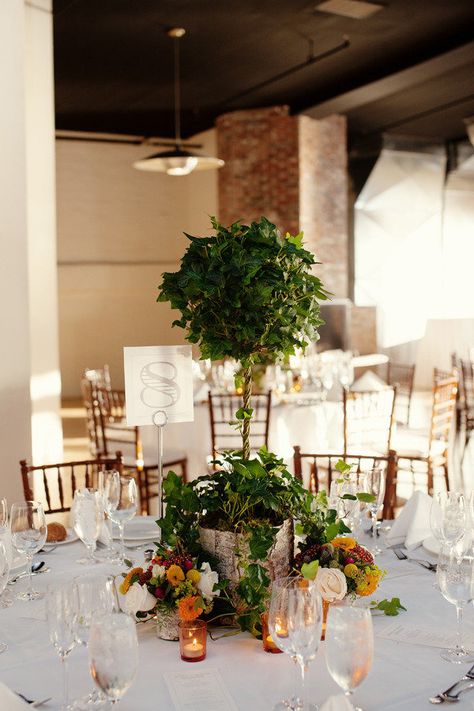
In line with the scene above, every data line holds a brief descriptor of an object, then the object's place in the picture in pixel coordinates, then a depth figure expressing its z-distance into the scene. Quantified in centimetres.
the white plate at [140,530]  272
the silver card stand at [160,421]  231
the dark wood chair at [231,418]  555
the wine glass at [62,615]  153
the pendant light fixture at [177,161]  795
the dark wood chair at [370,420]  548
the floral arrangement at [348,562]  196
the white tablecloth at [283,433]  580
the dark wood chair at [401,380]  882
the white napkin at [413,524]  261
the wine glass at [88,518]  231
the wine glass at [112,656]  136
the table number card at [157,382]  229
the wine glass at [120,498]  246
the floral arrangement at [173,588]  184
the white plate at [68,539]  272
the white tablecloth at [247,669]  162
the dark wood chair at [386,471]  320
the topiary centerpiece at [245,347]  190
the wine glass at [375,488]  251
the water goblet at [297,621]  148
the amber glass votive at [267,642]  181
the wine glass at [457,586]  179
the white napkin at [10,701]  152
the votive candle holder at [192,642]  179
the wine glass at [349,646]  139
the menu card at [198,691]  158
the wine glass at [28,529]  223
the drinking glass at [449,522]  217
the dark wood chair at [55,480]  332
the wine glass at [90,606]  159
